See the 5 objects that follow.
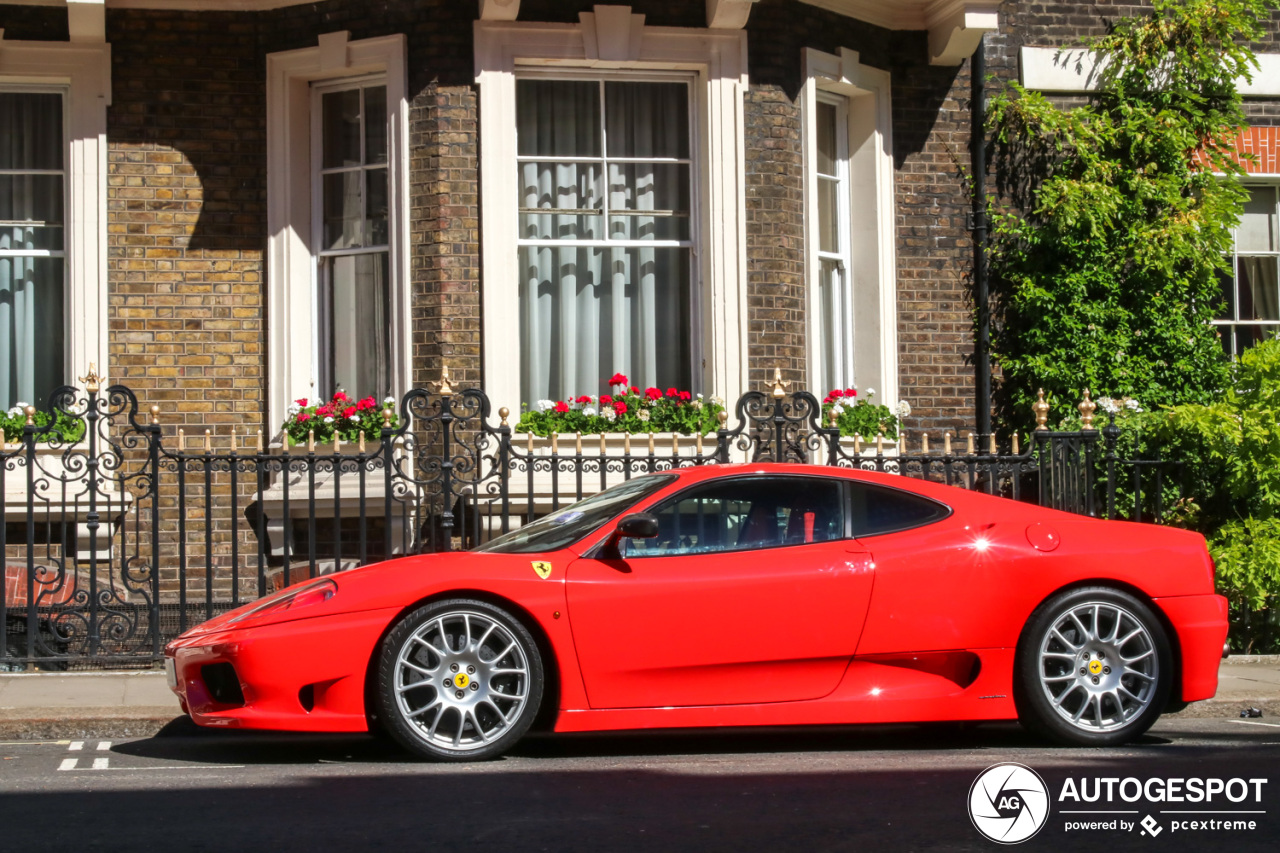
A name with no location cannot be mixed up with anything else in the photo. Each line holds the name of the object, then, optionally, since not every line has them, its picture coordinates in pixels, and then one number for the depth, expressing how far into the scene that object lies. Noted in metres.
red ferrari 6.38
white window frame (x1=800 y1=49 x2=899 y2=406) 12.61
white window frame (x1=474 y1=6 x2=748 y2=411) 11.20
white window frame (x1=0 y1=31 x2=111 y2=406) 11.68
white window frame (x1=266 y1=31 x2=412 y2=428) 11.39
